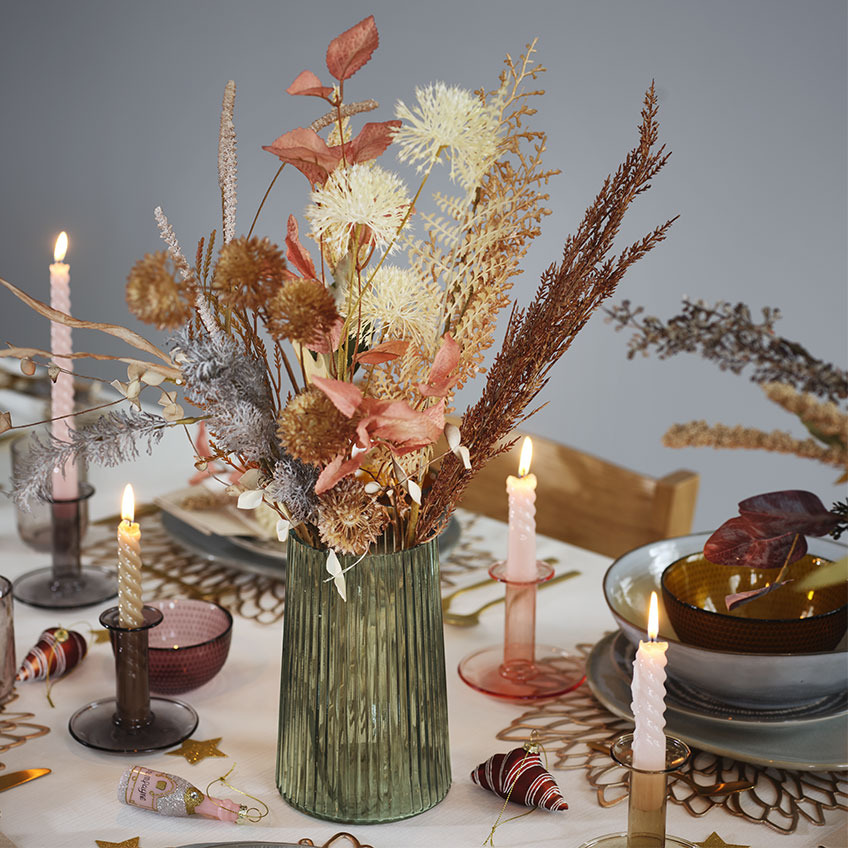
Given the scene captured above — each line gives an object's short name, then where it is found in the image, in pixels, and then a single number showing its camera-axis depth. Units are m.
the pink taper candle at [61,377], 1.56
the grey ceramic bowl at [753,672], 1.35
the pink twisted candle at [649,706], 1.18
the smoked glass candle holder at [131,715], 1.37
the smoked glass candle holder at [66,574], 1.65
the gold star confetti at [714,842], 1.28
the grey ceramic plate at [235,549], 1.68
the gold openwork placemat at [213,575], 1.65
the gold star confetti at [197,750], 1.38
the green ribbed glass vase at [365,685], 1.26
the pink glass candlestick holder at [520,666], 1.48
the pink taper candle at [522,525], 1.47
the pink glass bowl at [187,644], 1.44
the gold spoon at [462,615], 1.61
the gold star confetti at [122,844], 1.27
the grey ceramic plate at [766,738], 1.34
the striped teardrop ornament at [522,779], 1.31
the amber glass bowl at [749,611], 1.37
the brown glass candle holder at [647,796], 1.20
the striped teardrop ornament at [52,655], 1.47
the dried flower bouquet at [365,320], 1.16
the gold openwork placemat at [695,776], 1.32
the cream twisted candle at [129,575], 1.35
